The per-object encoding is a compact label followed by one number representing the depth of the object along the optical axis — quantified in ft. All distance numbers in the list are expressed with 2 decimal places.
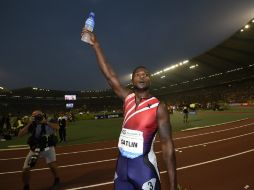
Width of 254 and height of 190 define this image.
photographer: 14.07
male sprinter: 5.96
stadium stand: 99.71
